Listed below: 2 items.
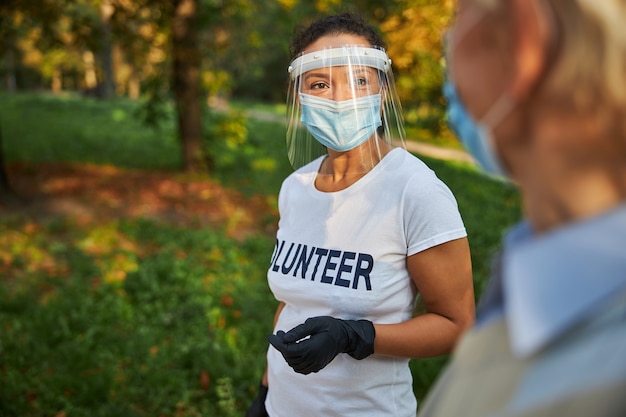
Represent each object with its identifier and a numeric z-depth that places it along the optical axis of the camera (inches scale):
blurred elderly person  26.1
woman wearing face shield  65.8
